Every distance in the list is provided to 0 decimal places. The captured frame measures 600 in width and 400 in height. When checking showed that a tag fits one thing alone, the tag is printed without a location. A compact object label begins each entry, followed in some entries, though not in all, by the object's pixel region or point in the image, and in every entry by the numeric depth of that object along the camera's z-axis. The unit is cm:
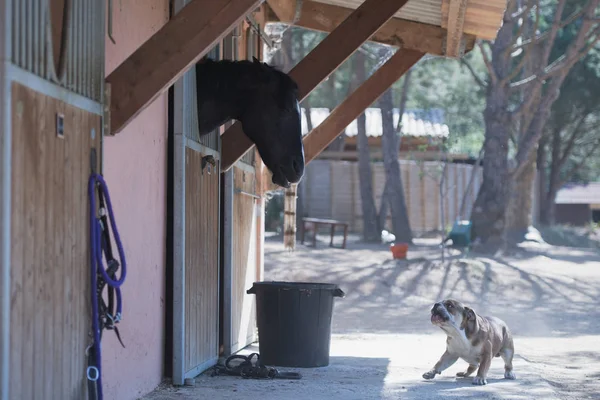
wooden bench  4197
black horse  1380
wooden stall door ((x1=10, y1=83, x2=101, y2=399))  709
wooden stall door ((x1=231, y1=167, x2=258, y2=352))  1725
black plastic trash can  1550
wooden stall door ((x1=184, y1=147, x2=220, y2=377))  1326
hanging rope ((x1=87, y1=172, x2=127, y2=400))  862
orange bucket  3712
